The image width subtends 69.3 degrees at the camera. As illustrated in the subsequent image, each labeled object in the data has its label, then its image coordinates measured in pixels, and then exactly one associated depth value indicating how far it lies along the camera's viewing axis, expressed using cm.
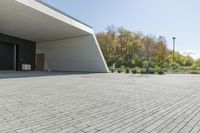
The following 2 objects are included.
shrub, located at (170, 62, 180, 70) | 2929
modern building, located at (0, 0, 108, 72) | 1156
